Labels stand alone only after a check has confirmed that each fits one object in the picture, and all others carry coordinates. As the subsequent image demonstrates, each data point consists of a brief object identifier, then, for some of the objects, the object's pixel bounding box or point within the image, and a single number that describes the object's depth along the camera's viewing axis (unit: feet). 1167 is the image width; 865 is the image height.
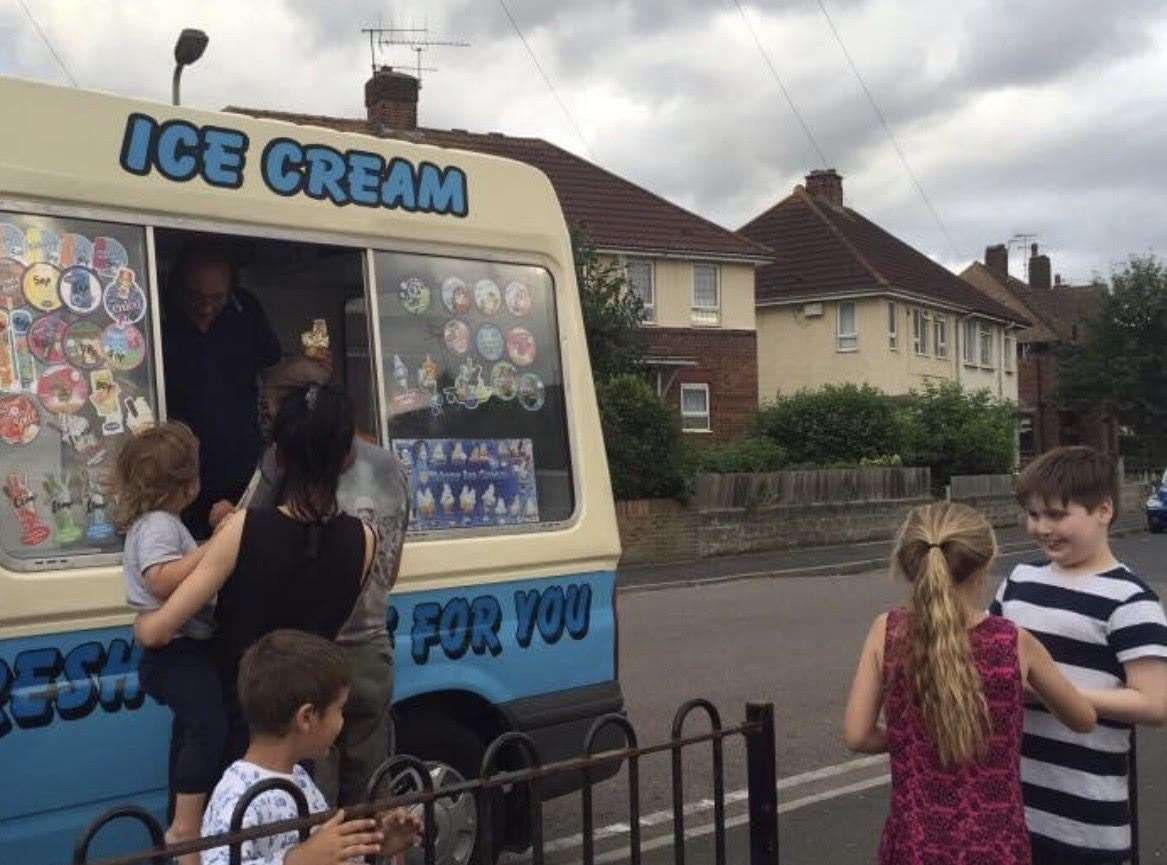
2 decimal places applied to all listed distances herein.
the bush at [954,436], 105.09
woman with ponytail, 11.94
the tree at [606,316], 82.89
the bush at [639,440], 73.36
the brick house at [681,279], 112.06
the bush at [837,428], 100.48
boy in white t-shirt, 9.20
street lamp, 44.16
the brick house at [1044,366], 172.86
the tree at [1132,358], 150.61
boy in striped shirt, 10.52
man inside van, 15.24
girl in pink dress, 9.59
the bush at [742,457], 84.94
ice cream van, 12.82
